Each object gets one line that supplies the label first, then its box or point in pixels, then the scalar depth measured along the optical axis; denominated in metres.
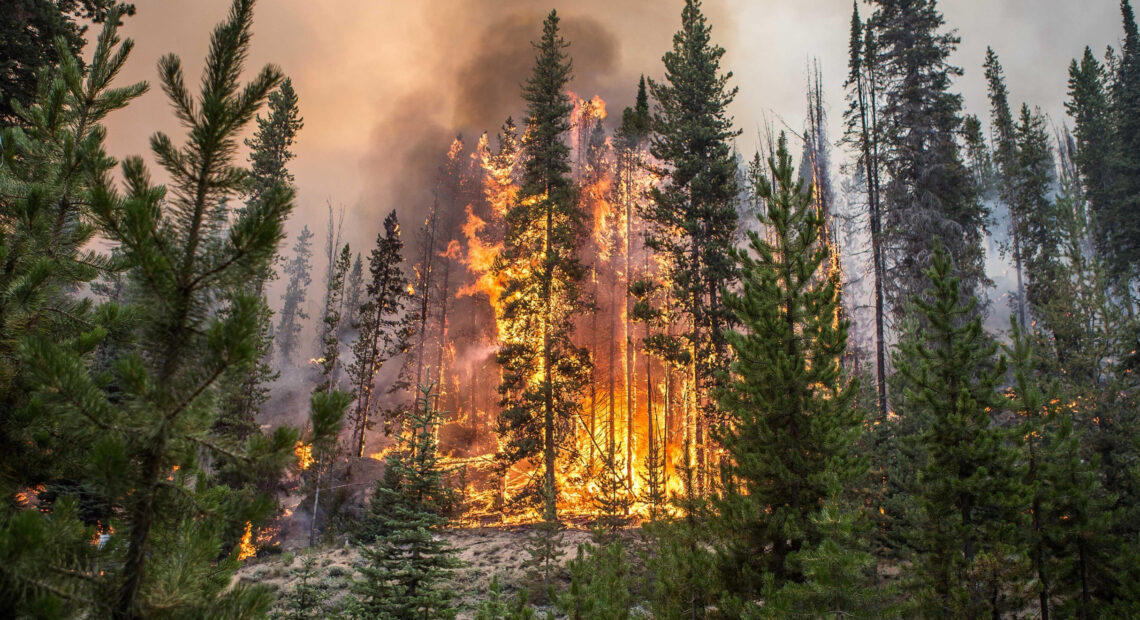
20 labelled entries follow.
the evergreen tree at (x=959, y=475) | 8.70
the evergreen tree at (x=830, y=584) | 6.66
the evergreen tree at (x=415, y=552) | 7.26
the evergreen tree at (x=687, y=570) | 8.13
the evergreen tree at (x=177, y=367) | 2.63
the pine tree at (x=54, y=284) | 2.67
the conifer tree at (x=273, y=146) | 21.41
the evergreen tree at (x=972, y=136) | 22.34
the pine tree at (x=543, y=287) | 21.12
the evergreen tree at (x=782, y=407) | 7.80
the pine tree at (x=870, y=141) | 21.88
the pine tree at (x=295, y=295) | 67.94
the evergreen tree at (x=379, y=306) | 26.91
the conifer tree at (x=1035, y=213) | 28.08
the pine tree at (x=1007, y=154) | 32.97
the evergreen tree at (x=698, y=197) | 19.86
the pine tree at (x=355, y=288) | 55.12
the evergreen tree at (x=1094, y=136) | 30.39
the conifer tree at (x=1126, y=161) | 27.86
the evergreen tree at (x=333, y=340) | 24.33
